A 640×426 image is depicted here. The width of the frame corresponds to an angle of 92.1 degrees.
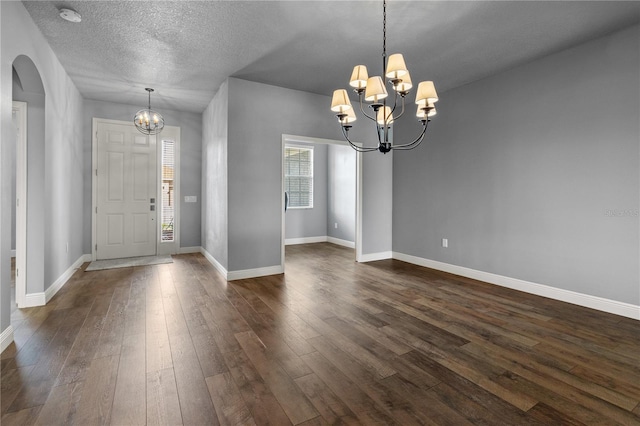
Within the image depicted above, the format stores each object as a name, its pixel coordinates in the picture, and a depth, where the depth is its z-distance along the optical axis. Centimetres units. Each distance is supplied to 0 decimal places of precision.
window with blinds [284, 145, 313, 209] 789
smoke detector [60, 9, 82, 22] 288
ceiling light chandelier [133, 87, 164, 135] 579
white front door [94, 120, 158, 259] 572
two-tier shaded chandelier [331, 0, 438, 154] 247
